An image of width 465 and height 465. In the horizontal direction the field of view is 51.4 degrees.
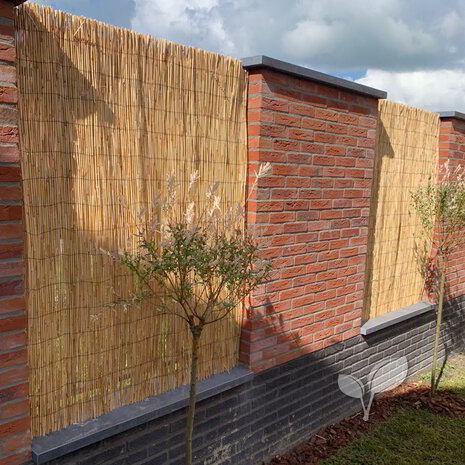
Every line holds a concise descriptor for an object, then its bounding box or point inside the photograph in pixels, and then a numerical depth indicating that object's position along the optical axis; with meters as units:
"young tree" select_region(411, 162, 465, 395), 4.51
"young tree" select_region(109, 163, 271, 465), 2.10
